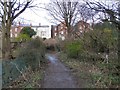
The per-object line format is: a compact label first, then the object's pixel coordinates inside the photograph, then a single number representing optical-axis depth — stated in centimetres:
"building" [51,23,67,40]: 3881
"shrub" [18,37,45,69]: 707
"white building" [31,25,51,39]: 3909
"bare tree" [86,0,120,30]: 455
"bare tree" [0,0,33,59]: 904
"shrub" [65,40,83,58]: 1058
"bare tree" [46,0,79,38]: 1789
